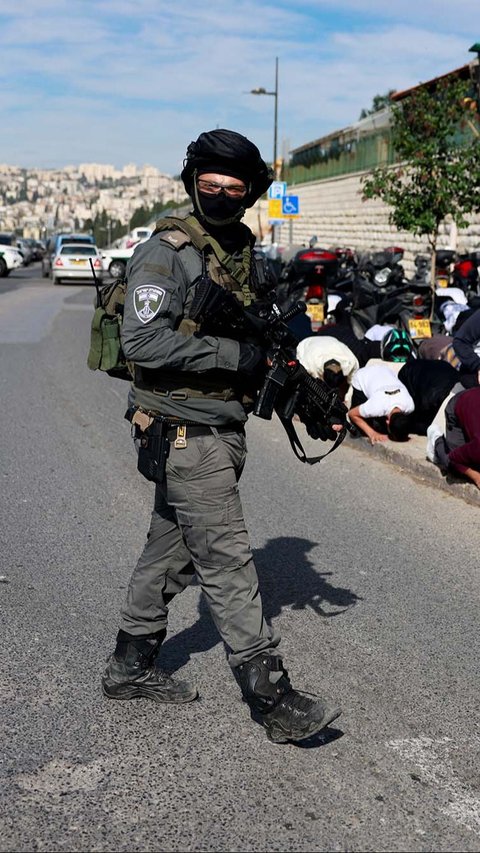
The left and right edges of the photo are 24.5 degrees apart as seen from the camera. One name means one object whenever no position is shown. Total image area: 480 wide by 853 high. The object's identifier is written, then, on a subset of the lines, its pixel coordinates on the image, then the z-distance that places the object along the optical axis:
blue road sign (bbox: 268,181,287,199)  27.26
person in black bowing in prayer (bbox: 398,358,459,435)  9.07
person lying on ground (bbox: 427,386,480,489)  7.32
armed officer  3.60
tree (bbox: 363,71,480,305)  14.78
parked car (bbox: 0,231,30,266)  54.66
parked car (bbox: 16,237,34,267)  62.25
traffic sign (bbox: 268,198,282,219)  26.78
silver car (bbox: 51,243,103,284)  36.78
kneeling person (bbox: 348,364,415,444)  9.08
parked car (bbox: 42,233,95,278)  42.16
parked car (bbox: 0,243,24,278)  42.69
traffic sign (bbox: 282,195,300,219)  26.05
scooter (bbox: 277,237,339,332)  14.73
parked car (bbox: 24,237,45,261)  72.88
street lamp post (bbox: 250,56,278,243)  37.81
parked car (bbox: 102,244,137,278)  39.19
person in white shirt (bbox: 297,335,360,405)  9.81
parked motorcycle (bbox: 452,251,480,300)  16.31
